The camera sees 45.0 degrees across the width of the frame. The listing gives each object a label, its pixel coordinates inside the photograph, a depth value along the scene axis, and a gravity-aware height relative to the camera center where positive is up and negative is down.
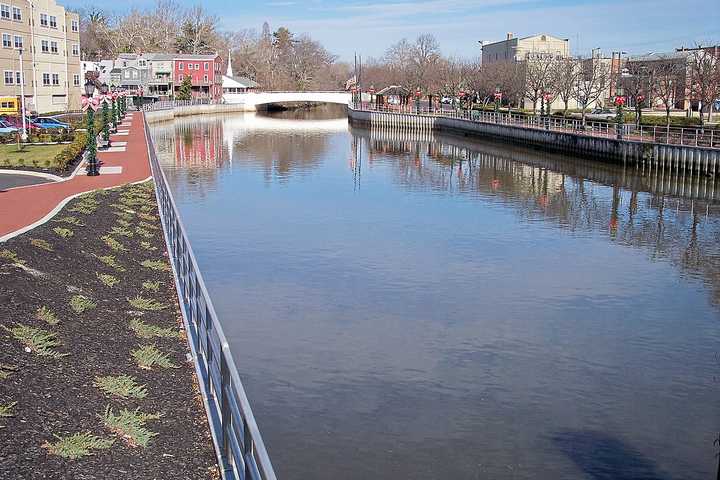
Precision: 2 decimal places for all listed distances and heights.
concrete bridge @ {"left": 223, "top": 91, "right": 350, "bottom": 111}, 118.88 +0.74
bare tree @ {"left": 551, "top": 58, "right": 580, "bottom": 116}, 72.19 +2.44
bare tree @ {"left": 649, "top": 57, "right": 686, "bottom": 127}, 64.38 +2.29
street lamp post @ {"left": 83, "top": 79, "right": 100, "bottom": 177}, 30.88 -1.53
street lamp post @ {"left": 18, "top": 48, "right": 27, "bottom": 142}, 47.21 -1.67
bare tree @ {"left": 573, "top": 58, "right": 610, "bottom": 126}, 75.10 +2.64
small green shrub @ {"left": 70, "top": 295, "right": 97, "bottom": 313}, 12.46 -2.93
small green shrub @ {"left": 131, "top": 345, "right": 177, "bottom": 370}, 10.70 -3.17
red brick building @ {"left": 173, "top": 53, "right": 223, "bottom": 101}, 123.69 +4.53
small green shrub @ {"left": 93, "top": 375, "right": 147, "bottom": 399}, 9.58 -3.15
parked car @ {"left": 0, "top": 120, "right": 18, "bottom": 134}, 51.62 -1.63
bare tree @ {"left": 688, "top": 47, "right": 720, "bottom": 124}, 53.59 +1.57
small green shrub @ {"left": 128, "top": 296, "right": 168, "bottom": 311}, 13.62 -3.17
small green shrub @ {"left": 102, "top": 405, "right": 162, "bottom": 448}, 8.43 -3.21
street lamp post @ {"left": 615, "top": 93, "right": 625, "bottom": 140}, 49.23 -0.75
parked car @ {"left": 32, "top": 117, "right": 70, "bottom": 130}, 56.09 -1.45
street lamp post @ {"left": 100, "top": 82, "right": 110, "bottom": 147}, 42.28 -1.06
